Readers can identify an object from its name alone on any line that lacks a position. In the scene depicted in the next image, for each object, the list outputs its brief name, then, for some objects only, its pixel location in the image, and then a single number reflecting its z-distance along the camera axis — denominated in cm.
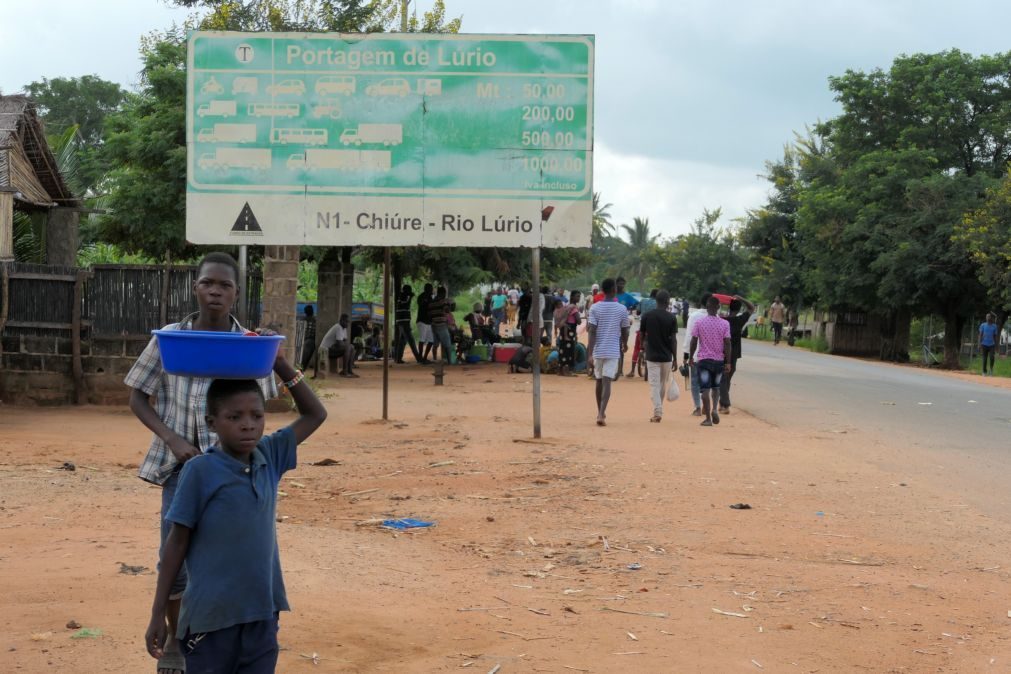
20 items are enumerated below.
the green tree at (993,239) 3175
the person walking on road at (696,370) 1527
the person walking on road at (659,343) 1497
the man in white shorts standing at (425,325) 2594
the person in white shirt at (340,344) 2259
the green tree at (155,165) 2227
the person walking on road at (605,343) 1456
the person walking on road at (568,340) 2372
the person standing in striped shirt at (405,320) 2642
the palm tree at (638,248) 10944
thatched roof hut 1892
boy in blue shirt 350
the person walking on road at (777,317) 4897
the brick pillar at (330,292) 2506
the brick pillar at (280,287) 1572
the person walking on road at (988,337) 3244
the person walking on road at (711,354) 1491
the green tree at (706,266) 7331
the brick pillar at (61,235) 2094
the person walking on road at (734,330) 1628
